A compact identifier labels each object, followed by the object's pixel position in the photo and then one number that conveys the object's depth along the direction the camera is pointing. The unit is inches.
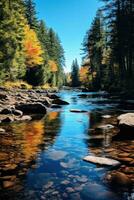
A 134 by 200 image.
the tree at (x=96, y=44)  1112.9
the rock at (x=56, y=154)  159.5
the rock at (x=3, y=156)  156.6
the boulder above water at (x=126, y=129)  209.8
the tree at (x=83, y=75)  1547.9
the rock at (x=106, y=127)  252.0
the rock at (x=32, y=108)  367.7
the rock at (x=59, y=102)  509.7
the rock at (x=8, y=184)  119.3
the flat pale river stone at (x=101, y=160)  144.4
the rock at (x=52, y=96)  598.1
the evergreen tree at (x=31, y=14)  1135.0
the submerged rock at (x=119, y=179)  121.6
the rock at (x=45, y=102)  470.8
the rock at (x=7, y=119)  287.2
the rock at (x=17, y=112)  332.6
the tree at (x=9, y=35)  563.3
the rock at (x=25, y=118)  305.5
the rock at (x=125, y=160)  150.6
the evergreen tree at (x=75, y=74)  2022.0
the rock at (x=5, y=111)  324.6
